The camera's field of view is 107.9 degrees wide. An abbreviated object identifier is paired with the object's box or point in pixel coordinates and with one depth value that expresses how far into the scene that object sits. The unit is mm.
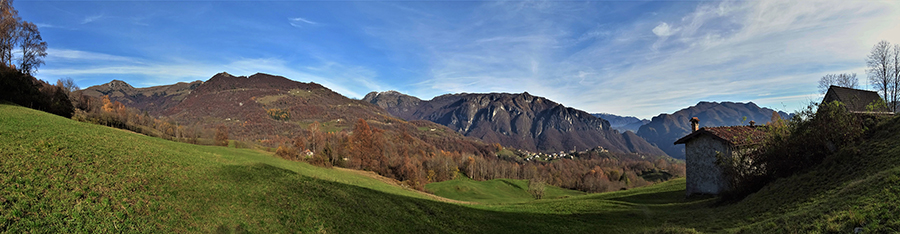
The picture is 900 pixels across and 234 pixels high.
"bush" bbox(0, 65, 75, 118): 30109
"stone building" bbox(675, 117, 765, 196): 25125
